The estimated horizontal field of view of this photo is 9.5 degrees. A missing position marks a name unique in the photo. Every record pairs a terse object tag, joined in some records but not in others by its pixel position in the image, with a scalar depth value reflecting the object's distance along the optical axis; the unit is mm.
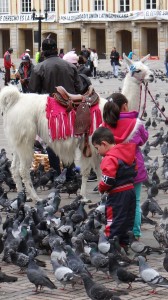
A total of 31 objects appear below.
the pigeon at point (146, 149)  17016
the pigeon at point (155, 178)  14559
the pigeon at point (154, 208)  12180
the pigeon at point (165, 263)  9312
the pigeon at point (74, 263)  9055
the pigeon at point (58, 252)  9461
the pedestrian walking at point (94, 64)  49175
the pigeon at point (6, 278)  8953
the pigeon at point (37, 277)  8906
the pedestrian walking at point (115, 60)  51219
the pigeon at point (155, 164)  15947
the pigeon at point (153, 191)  13621
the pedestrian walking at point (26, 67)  25422
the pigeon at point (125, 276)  8898
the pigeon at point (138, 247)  9954
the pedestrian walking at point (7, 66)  41406
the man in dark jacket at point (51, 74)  14188
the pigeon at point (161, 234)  10383
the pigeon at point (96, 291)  8250
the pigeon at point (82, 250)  9695
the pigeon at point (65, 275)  8977
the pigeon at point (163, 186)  14234
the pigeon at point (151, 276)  8757
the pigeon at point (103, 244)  9703
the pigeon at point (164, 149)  17656
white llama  13656
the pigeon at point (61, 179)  14516
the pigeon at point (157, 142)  19359
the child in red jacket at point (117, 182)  9930
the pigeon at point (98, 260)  9375
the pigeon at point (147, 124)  22953
